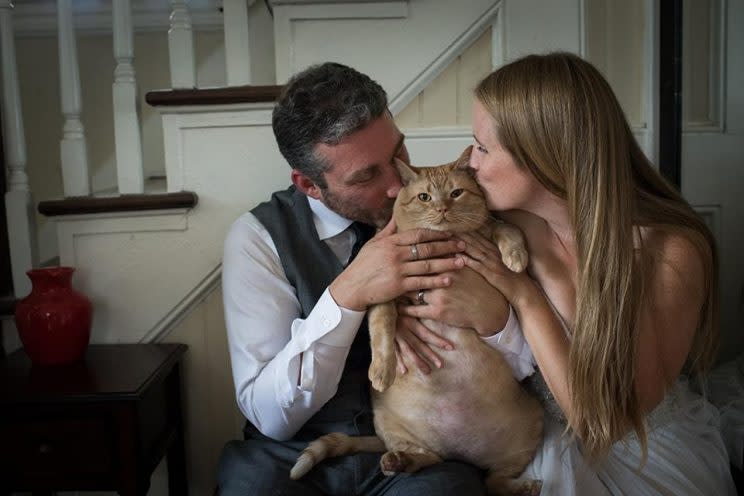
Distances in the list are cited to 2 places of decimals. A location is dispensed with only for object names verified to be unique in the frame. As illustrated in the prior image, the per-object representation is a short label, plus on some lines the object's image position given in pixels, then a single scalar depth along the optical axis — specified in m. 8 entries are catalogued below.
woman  1.21
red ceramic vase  1.57
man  1.28
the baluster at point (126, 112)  1.73
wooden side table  1.42
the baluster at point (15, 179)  1.71
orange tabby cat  1.28
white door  1.87
